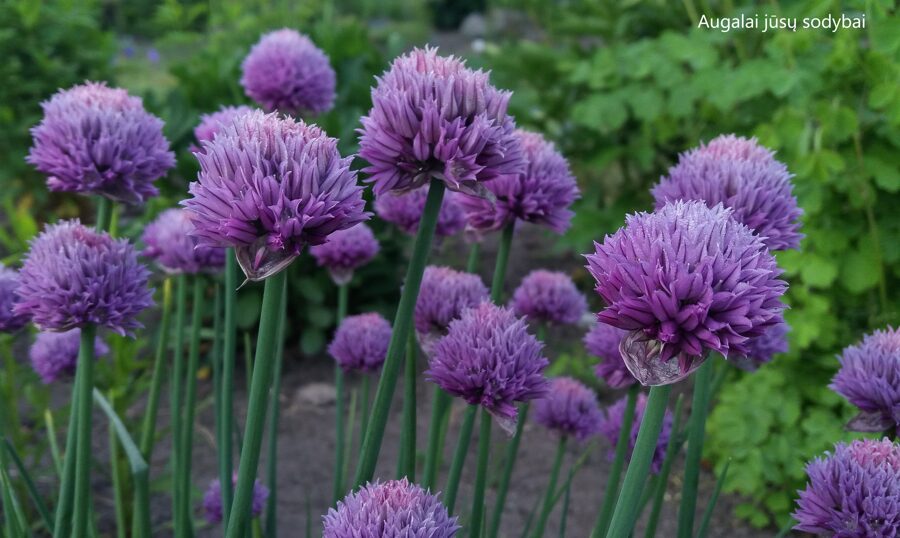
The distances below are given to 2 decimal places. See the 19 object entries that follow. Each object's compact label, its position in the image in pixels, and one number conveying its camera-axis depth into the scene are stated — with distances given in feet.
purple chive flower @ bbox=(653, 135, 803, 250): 1.47
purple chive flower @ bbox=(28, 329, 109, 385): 1.81
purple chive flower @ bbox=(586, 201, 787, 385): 1.24
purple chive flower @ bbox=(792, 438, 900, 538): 1.39
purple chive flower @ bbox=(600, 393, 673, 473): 1.69
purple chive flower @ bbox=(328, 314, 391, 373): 1.75
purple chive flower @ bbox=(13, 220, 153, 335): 1.47
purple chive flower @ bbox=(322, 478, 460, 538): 1.28
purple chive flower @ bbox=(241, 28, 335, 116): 1.87
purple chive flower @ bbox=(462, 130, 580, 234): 1.58
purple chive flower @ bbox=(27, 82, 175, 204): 1.56
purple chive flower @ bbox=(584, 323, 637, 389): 1.62
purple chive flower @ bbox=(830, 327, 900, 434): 1.50
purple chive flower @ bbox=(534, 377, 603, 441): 1.80
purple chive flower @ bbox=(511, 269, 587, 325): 1.79
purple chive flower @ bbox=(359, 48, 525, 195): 1.36
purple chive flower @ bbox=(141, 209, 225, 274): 1.73
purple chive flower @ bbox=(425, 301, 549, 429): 1.46
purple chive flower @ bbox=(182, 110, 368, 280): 1.29
